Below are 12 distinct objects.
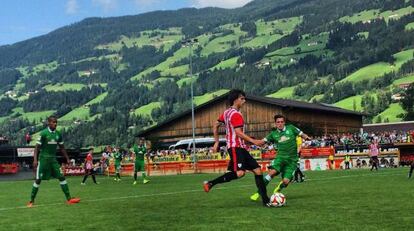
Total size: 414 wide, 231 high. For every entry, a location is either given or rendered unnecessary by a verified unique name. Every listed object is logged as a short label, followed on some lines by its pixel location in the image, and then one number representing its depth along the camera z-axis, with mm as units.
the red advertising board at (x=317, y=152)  49469
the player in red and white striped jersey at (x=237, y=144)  12680
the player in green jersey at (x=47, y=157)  16536
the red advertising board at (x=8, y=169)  64125
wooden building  80438
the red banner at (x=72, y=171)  61328
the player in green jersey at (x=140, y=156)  32281
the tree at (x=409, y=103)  116794
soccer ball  12789
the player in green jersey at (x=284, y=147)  14812
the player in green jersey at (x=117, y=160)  39812
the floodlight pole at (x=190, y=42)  66988
